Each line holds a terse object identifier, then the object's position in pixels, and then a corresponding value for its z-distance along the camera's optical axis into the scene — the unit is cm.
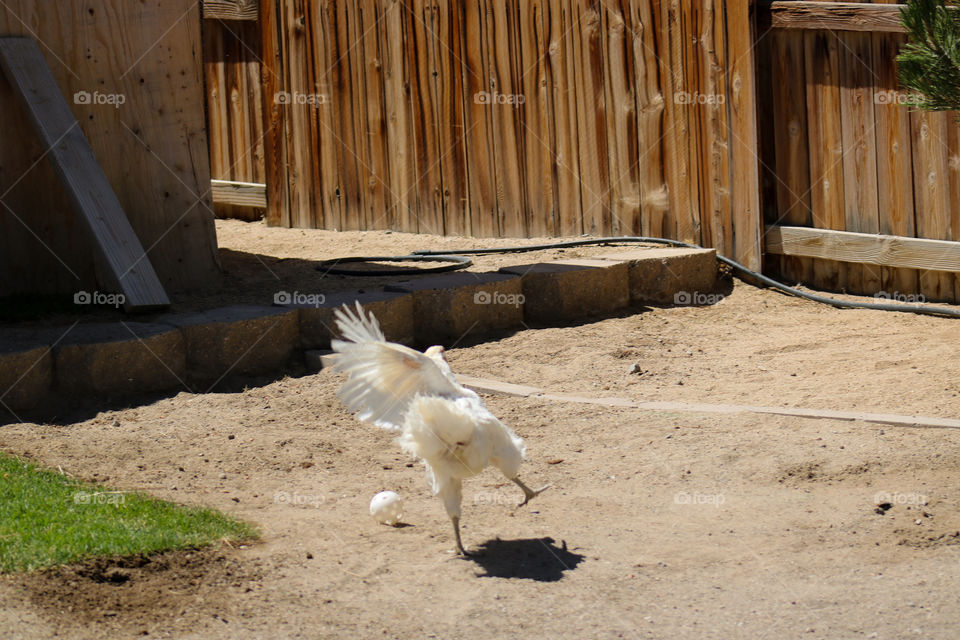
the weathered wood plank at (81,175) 1298
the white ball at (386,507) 897
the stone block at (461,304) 1429
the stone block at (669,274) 1580
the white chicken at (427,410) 818
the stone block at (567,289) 1509
